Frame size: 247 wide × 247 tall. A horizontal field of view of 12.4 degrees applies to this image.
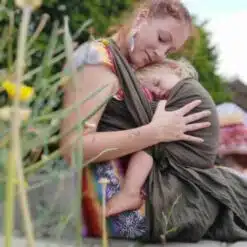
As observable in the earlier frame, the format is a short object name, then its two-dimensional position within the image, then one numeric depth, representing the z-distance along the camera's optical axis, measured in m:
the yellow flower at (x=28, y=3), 0.63
